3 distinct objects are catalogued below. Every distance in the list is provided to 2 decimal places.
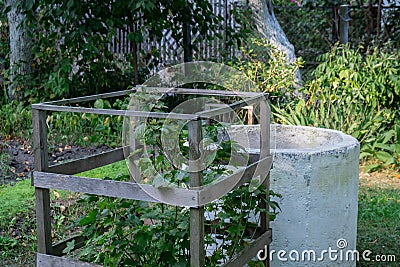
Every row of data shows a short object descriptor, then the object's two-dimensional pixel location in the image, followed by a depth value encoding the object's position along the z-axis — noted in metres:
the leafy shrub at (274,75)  7.17
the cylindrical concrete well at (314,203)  3.38
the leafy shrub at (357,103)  6.40
